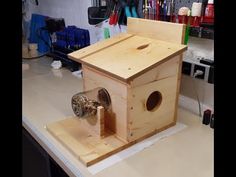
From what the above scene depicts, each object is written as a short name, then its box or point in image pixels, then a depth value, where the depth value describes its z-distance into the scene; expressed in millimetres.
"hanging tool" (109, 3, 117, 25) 1506
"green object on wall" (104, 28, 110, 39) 1617
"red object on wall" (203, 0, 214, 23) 1039
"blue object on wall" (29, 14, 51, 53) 2232
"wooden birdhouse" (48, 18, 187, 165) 893
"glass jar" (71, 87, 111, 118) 951
